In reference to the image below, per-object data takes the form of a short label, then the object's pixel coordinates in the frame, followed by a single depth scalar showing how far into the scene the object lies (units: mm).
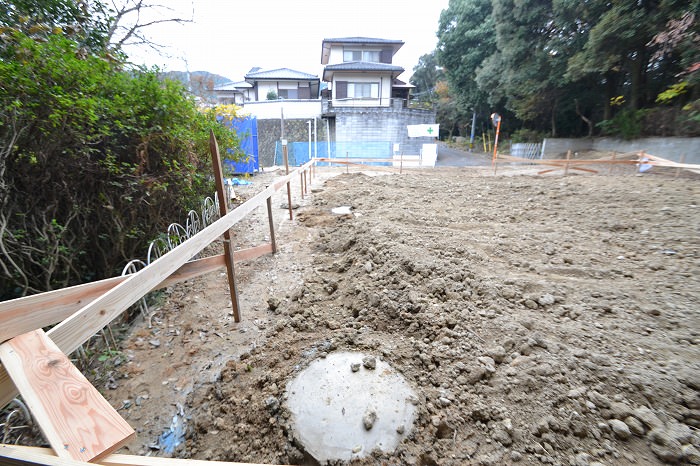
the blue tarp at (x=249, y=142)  10490
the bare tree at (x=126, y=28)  4062
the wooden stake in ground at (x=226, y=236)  2496
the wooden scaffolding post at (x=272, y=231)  3989
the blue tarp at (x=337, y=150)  17297
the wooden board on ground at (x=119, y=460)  670
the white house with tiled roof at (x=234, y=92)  28625
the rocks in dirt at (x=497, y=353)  1816
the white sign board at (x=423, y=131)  17234
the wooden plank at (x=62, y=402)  779
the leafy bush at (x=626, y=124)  12680
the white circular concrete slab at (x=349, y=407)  1466
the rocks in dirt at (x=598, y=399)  1429
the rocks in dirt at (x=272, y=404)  1704
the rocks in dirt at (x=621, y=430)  1302
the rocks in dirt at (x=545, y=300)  2279
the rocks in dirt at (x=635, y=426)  1306
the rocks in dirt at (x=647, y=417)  1313
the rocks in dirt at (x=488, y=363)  1738
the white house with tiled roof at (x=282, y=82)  23953
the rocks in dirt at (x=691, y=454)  1164
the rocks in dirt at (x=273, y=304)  2953
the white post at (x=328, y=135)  17384
